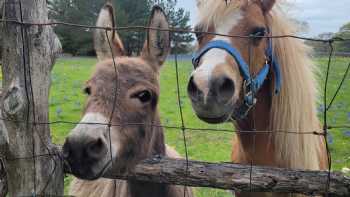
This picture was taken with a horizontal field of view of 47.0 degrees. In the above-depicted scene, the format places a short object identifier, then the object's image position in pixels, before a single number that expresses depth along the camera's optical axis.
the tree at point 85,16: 25.94
